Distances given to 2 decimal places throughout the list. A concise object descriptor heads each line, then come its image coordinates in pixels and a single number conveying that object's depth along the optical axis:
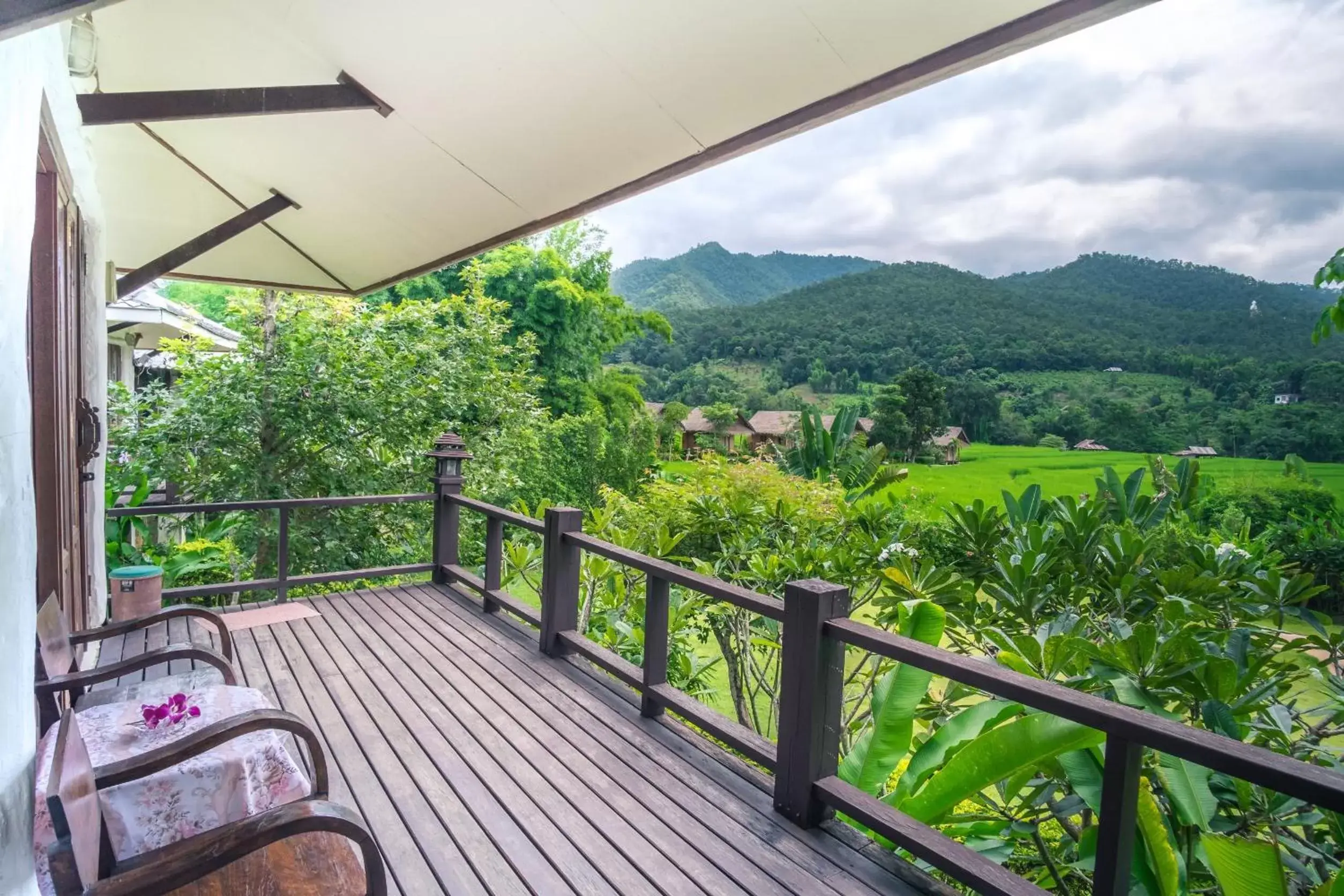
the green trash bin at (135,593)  3.85
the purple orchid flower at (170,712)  1.87
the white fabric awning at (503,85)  1.78
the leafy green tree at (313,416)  6.70
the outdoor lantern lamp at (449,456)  4.89
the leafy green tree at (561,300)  15.80
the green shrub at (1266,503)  9.19
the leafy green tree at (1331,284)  2.29
